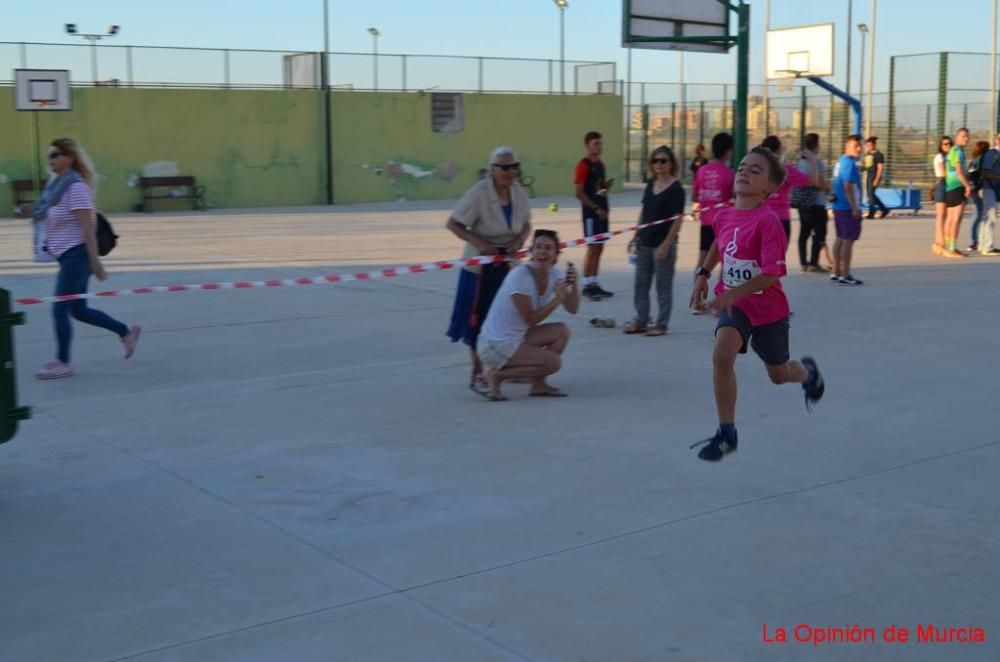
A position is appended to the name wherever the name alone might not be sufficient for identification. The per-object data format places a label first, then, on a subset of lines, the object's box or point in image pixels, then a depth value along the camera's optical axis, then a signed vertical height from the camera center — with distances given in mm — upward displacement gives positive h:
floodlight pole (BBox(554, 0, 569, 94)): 47162 +7000
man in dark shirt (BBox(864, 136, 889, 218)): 25422 +372
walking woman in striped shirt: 8258 -304
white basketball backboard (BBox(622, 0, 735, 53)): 14367 +2011
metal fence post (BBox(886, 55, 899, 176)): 30734 +1637
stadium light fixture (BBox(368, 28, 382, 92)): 33812 +3503
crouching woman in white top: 7508 -833
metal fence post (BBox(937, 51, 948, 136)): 30875 +2496
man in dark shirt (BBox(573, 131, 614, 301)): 12234 -175
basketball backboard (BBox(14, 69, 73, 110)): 25891 +2209
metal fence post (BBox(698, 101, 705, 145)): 43366 +2305
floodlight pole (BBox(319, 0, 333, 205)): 32906 +1896
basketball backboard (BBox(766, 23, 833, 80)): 29578 +3407
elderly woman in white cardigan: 7703 -295
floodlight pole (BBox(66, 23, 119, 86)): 29547 +3808
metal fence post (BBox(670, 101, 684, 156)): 43844 +2273
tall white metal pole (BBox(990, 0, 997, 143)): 30812 +2481
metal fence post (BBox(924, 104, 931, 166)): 32531 +1351
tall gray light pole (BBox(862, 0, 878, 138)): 35969 +3440
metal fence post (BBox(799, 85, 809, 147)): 35531 +2223
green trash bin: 5414 -889
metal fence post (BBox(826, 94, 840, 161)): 35469 +1407
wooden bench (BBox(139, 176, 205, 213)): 29705 -42
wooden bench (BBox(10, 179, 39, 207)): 28047 -35
